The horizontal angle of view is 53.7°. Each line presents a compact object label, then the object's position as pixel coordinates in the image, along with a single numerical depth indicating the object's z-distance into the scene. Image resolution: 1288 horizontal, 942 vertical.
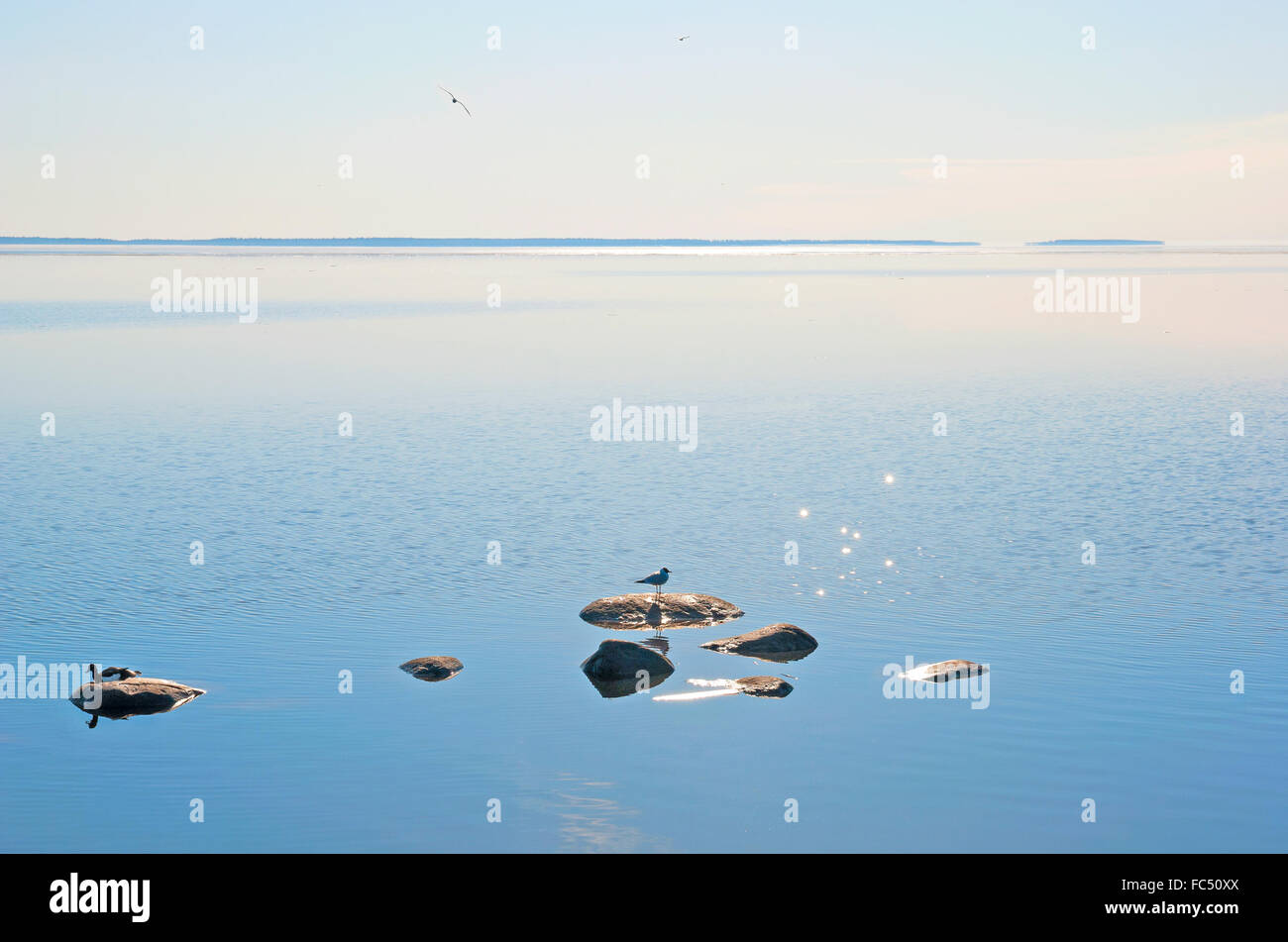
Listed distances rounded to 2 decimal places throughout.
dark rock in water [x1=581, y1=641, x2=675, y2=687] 21.62
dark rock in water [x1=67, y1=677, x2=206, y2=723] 19.89
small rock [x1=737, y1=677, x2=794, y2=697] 20.89
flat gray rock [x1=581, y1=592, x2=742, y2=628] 24.62
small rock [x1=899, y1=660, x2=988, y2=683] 21.00
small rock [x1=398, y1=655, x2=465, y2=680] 21.41
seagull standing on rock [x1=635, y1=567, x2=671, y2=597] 25.02
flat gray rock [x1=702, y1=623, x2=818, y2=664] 22.58
